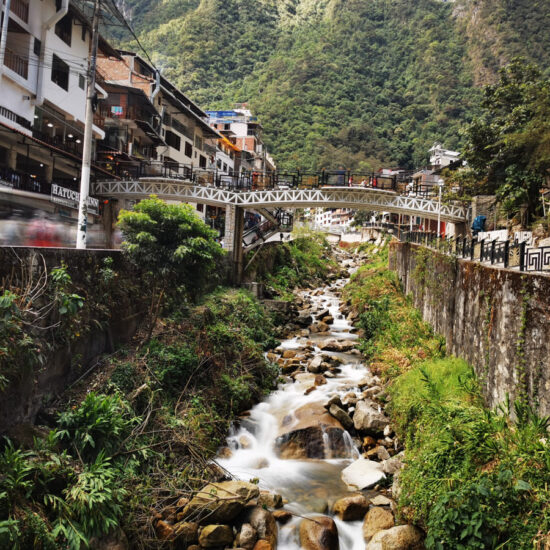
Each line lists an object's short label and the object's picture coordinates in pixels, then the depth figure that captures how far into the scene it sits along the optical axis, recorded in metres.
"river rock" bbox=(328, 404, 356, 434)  13.37
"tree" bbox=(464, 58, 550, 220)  20.39
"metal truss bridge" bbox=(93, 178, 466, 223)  26.27
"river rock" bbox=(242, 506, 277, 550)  8.91
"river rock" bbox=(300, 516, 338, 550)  8.84
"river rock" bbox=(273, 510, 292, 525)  9.59
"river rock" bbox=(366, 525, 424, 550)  8.27
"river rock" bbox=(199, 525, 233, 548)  8.70
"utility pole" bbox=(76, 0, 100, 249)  16.45
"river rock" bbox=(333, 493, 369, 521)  9.65
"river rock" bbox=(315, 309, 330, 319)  26.50
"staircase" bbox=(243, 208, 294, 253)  30.78
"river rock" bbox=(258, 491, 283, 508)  10.01
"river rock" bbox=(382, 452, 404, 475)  10.91
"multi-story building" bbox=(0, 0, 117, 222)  21.09
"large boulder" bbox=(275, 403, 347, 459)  12.44
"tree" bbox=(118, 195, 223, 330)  14.46
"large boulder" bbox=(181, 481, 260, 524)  9.17
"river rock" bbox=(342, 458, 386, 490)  10.66
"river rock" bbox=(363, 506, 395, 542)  9.09
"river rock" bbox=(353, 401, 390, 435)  12.89
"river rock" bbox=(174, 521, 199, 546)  8.80
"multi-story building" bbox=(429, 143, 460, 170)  54.04
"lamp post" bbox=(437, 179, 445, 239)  26.67
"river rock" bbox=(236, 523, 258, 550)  8.68
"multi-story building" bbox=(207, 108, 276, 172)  60.69
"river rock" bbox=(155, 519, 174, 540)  8.78
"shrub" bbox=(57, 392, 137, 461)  9.48
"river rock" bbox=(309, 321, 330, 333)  24.47
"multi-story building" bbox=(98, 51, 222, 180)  32.47
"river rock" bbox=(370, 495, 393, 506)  9.88
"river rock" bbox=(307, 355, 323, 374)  17.81
